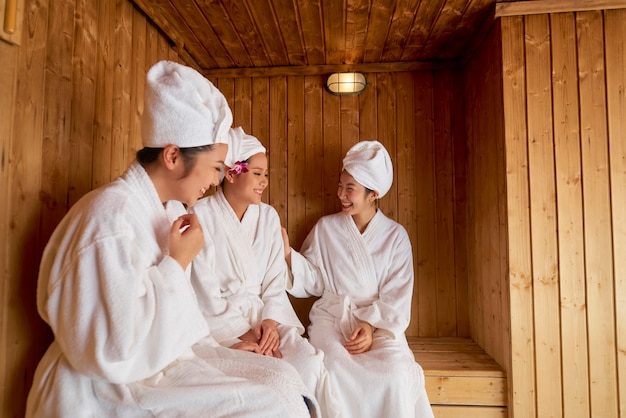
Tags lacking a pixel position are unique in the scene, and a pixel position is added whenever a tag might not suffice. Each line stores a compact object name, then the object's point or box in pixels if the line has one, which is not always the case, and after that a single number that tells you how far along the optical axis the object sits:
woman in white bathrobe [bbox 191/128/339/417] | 1.73
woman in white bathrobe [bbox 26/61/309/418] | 1.04
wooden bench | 2.09
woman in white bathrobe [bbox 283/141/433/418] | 1.84
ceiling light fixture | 2.67
